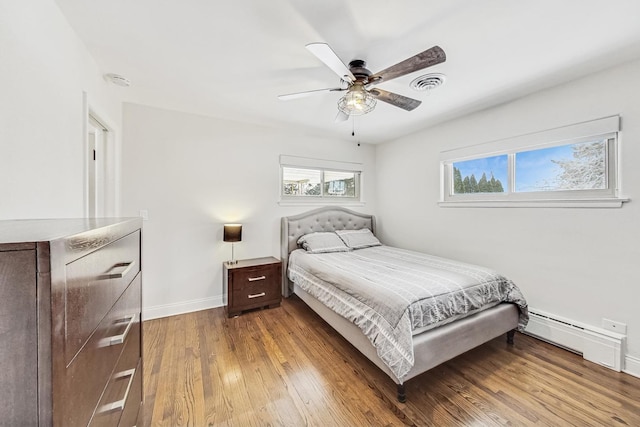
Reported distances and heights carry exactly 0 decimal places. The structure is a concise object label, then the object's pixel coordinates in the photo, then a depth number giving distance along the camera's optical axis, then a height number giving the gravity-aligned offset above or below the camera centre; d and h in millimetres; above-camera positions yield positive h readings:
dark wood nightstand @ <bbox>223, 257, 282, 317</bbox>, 2889 -868
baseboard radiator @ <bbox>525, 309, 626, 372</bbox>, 1973 -1085
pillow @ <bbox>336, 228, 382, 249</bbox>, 3675 -397
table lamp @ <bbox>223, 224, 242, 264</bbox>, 3006 -254
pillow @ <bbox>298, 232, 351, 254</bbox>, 3373 -427
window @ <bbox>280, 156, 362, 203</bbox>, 3770 +519
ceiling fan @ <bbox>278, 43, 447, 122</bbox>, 1472 +921
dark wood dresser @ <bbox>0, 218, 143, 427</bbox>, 451 -243
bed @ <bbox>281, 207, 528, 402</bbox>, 1684 -820
